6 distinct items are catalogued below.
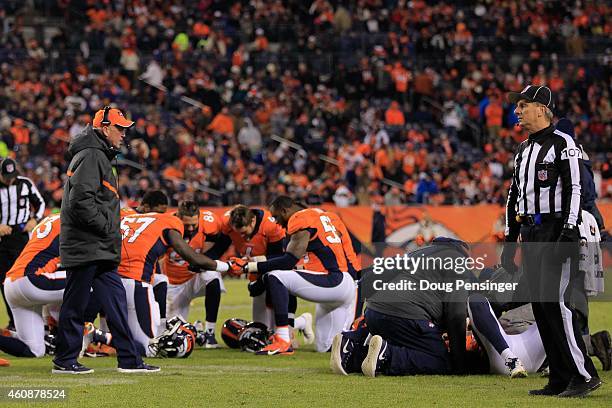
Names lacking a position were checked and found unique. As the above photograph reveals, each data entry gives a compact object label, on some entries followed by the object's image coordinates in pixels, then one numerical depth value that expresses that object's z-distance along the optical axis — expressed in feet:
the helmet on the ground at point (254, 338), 68.80
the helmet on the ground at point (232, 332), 71.00
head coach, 52.49
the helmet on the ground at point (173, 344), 64.39
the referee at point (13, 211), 79.46
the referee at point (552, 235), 46.44
